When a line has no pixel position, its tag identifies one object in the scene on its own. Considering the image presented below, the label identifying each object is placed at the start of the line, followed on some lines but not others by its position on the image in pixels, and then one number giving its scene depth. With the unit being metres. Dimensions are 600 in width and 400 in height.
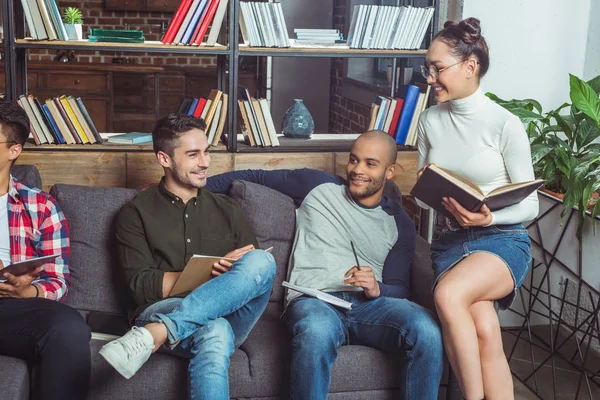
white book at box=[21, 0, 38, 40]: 3.20
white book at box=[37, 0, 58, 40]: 3.20
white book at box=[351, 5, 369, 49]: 3.42
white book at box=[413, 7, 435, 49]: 3.46
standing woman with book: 2.25
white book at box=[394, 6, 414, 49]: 3.45
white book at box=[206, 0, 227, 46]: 3.34
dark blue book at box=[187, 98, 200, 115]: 3.38
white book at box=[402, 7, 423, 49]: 3.46
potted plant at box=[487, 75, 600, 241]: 2.81
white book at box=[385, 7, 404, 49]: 3.45
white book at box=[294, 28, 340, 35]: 3.51
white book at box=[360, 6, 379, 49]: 3.43
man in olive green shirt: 2.16
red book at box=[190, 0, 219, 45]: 3.33
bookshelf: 3.18
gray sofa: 2.27
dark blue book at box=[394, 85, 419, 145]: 3.47
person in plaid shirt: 2.15
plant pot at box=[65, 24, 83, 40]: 3.32
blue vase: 3.62
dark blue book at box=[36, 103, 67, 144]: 3.29
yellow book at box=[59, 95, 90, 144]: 3.30
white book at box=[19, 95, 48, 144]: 3.26
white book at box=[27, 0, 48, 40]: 3.20
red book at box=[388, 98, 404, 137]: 3.49
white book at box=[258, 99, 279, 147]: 3.38
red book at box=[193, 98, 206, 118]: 3.37
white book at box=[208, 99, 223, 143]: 3.38
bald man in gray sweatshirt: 2.30
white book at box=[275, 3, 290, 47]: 3.35
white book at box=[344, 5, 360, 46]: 3.44
